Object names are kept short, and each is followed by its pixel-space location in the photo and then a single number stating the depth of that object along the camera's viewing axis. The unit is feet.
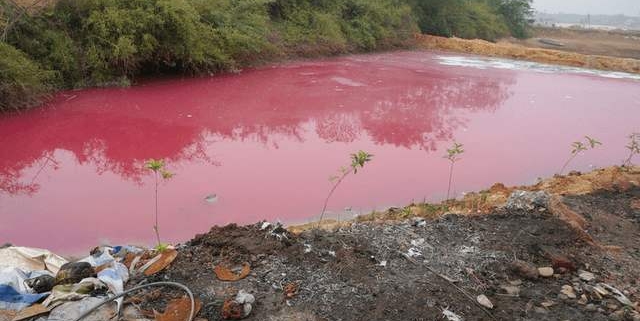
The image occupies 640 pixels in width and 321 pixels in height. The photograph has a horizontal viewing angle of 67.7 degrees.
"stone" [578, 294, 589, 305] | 9.35
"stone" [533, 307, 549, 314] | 9.04
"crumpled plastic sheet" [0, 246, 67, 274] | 10.13
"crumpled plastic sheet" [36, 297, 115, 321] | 8.27
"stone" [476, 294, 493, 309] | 9.11
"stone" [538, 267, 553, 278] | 10.20
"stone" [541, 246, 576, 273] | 10.43
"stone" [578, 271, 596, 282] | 10.07
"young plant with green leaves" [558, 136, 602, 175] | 19.51
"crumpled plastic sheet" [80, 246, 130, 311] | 8.99
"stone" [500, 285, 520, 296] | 9.60
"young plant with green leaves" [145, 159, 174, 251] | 10.93
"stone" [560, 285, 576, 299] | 9.50
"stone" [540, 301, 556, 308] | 9.21
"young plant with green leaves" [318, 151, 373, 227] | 12.09
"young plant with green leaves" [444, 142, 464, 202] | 16.13
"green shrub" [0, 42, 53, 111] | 22.65
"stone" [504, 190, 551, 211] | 13.09
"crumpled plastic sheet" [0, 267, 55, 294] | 9.02
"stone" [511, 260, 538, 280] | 10.07
